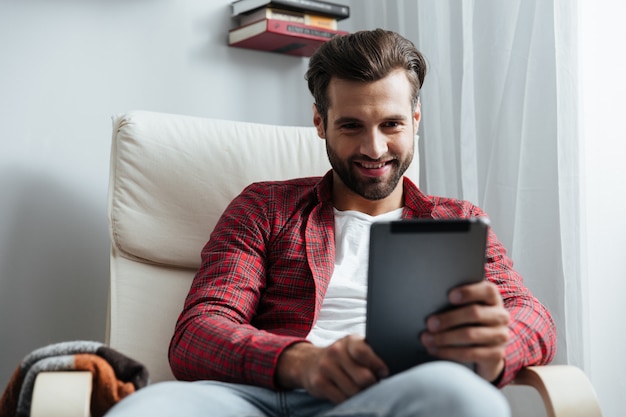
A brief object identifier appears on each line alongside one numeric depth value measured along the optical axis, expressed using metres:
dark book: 2.09
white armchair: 1.69
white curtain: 1.70
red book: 2.08
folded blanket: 1.10
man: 1.04
